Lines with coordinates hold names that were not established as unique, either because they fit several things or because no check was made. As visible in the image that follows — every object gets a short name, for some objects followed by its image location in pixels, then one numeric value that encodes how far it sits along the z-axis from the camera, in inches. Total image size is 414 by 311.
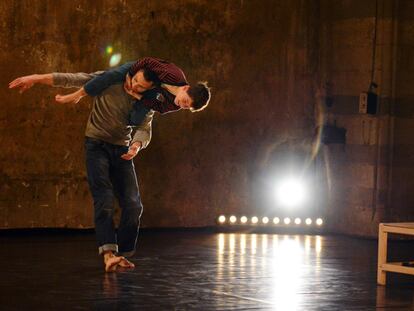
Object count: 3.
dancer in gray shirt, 454.0
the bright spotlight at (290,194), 662.5
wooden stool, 430.6
